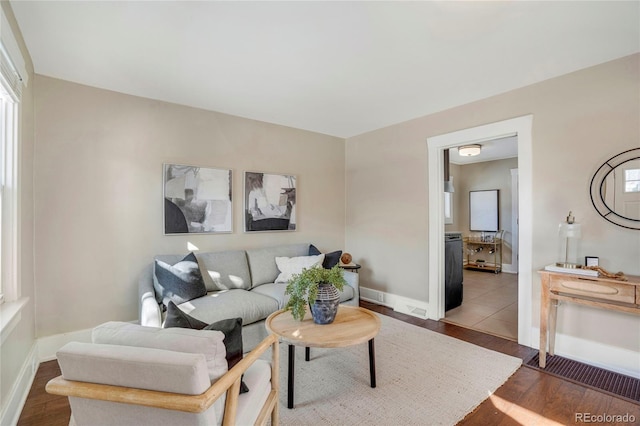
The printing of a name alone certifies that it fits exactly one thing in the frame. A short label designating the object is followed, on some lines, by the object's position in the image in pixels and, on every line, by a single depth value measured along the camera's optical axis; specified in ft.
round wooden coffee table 6.22
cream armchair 3.27
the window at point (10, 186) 6.36
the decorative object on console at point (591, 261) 8.04
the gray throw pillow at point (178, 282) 8.75
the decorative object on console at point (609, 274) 7.31
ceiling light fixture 15.89
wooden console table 7.01
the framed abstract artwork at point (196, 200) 10.61
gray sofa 8.29
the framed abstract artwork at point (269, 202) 12.54
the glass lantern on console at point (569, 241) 8.14
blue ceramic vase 7.02
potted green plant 6.98
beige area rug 6.20
